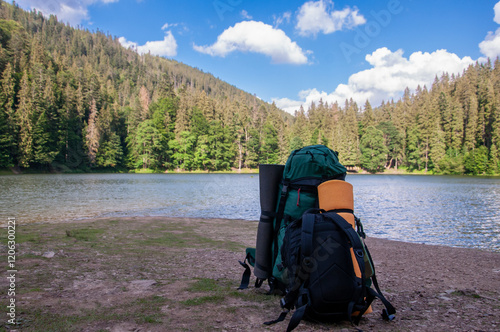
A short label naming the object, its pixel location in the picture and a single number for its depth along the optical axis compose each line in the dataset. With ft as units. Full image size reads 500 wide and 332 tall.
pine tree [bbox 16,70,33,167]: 182.19
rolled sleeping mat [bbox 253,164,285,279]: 12.13
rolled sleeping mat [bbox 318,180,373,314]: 10.36
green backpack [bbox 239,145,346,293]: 10.97
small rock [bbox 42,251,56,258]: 17.70
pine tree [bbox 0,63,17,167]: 173.32
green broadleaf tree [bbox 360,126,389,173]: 287.48
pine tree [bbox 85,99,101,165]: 225.97
